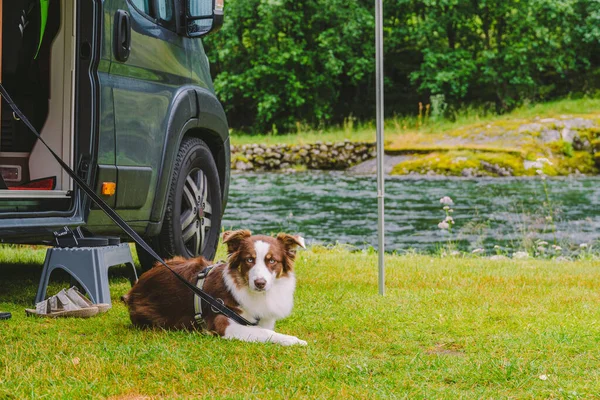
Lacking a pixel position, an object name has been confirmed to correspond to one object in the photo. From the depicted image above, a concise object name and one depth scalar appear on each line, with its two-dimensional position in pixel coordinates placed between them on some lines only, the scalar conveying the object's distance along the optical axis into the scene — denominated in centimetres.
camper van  462
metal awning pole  539
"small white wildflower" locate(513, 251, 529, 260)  863
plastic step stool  478
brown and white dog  399
